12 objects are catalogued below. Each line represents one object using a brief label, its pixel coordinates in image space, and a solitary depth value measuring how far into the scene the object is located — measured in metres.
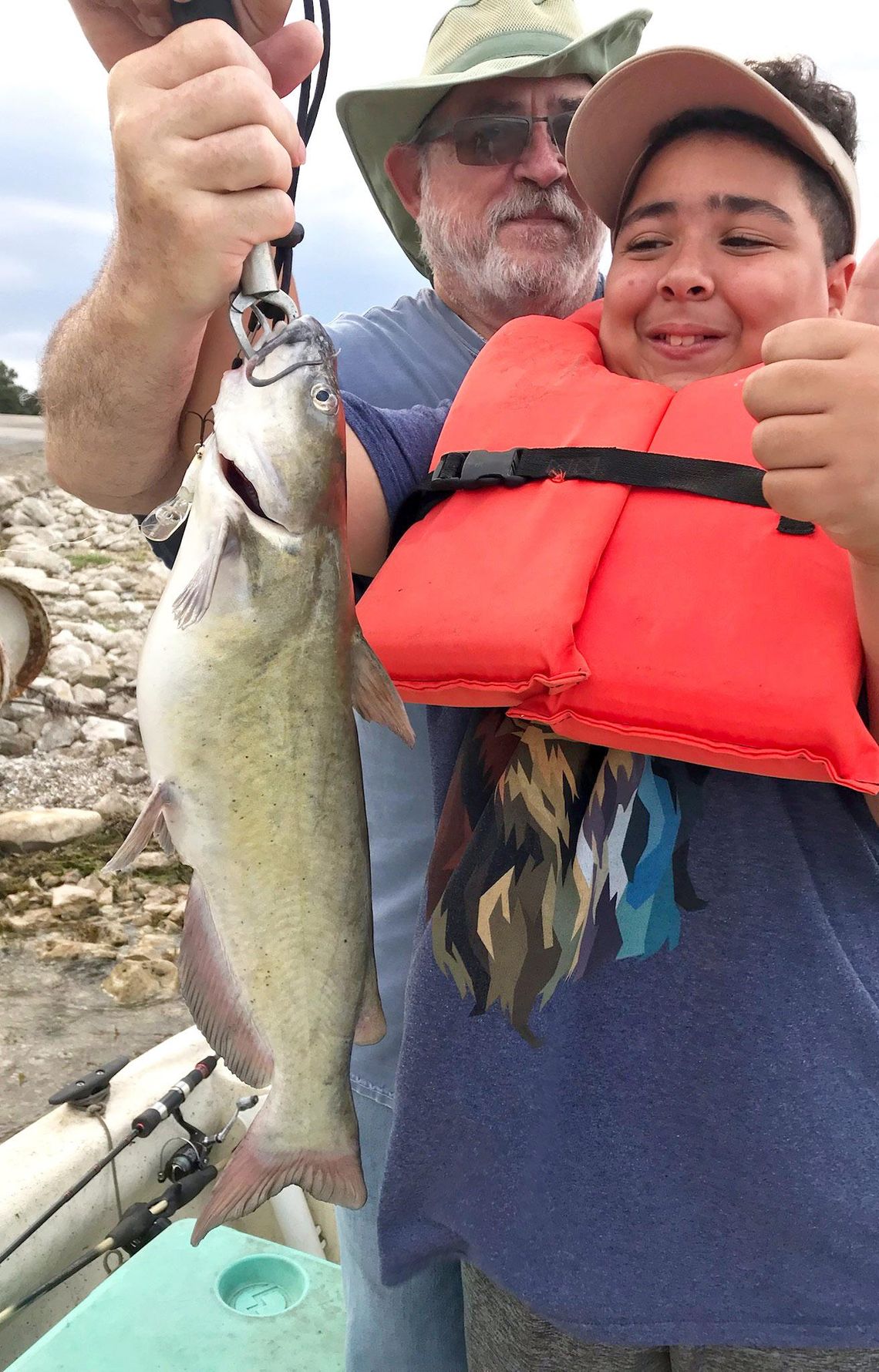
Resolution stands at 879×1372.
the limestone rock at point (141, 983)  6.89
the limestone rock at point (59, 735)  10.23
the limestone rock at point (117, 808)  8.95
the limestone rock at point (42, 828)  8.21
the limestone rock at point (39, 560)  16.50
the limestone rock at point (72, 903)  7.73
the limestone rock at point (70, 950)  7.24
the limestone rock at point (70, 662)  11.56
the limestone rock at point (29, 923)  7.43
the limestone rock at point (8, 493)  20.16
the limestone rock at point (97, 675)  11.66
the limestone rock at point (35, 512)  19.66
